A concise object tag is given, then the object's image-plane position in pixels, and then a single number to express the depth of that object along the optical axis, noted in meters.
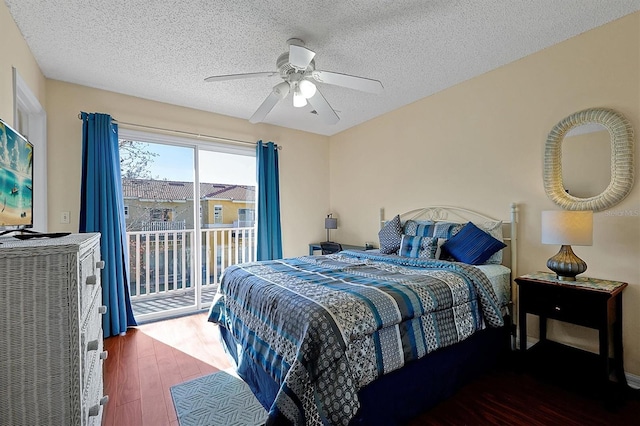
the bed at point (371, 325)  1.45
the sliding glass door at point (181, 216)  3.67
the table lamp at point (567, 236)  2.04
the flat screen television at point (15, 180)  1.34
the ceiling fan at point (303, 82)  2.18
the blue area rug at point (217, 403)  1.83
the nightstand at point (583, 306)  1.90
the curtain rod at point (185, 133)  3.29
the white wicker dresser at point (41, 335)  0.93
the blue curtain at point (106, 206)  3.03
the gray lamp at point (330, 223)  4.66
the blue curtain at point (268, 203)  4.17
